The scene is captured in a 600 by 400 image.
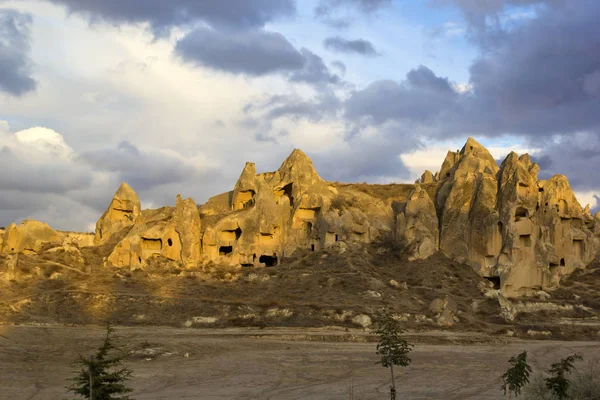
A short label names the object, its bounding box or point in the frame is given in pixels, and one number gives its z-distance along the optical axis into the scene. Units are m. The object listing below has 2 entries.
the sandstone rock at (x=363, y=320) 58.66
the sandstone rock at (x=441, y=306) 63.31
